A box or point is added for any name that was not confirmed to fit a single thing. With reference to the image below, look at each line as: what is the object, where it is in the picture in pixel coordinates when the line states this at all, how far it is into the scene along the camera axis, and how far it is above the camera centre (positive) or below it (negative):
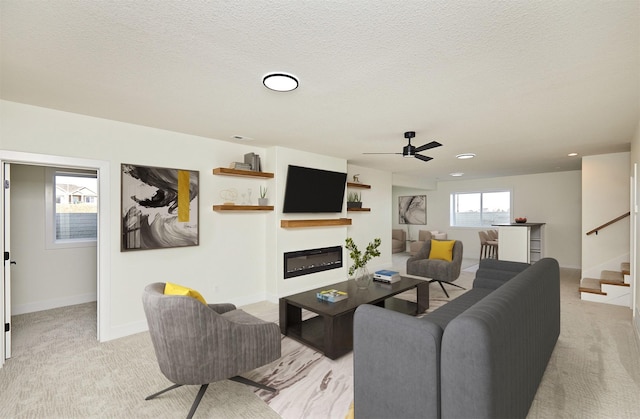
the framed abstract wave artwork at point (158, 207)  3.43 -0.01
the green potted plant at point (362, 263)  3.59 -0.68
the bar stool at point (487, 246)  7.68 -1.04
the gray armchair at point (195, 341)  1.90 -0.90
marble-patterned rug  2.09 -1.42
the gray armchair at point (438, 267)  4.85 -1.01
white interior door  2.78 -0.57
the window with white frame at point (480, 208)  8.37 -0.03
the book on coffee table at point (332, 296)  3.11 -0.95
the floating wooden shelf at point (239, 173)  4.05 +0.48
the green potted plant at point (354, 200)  6.06 +0.14
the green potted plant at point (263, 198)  4.54 +0.13
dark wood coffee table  2.80 -1.13
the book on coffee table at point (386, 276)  3.88 -0.91
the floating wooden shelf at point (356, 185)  5.97 +0.44
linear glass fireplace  4.78 -0.93
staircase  4.24 -1.21
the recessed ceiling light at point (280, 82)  2.16 +0.94
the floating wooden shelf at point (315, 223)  4.62 -0.27
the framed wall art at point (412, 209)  9.94 -0.07
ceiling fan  3.61 +0.70
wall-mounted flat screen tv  4.69 +0.28
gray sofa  1.33 -0.78
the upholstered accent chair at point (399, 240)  9.82 -1.12
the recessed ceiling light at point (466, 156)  5.06 +0.89
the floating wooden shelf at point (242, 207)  4.08 -0.02
